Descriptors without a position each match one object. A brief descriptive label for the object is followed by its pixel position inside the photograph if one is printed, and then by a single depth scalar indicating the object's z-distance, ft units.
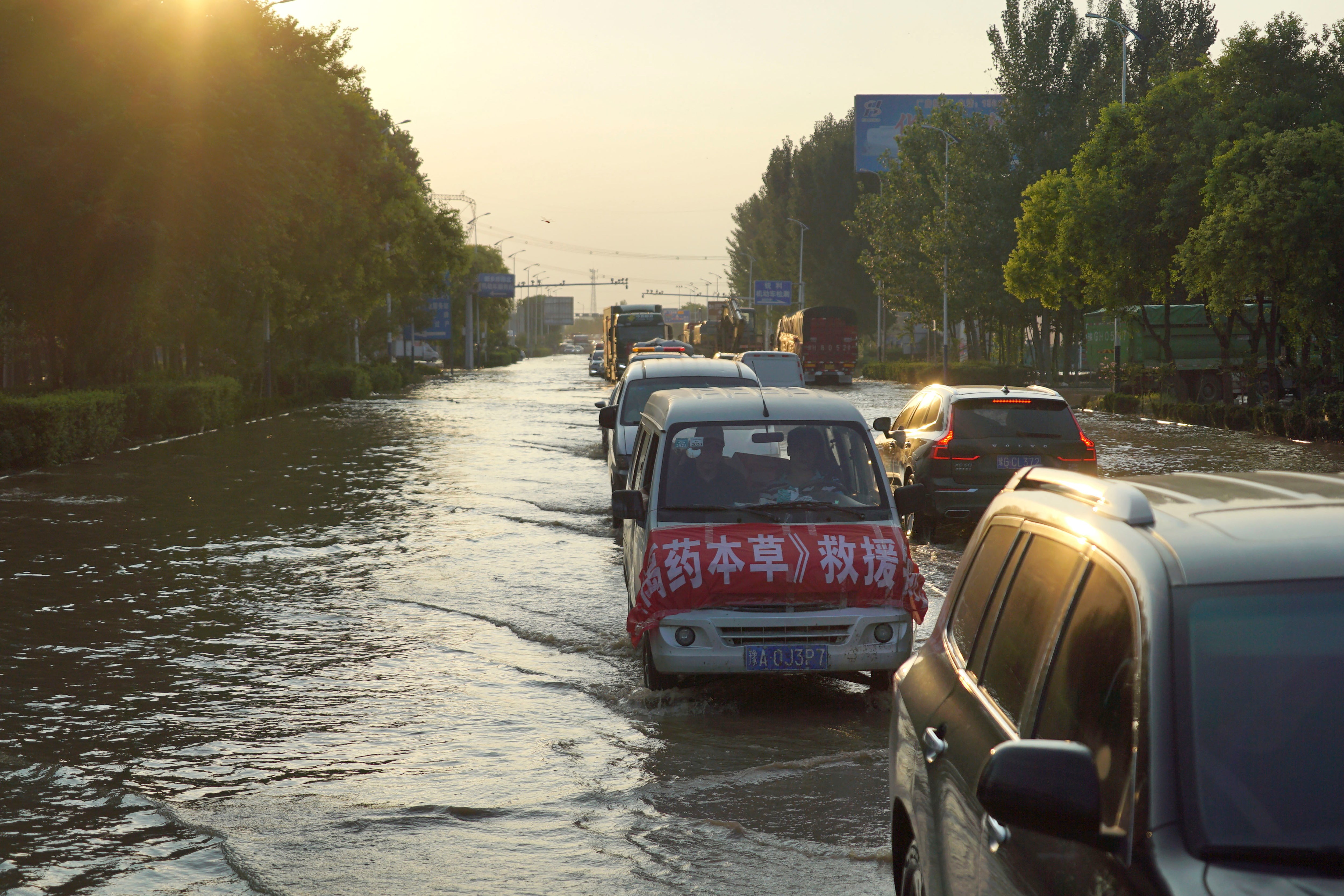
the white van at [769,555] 25.59
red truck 215.10
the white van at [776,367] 106.22
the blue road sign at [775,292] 355.77
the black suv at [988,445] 46.34
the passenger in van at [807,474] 28.12
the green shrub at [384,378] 184.96
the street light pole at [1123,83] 137.59
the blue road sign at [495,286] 375.25
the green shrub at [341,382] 167.12
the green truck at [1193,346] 129.39
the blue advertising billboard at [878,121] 268.41
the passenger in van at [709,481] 27.86
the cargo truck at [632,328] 215.72
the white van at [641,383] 53.31
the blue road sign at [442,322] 286.87
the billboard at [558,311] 610.24
